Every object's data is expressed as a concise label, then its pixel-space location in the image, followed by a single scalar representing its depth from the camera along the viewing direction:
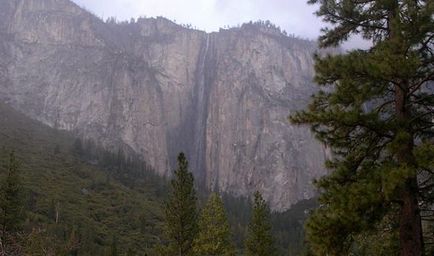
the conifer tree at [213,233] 41.34
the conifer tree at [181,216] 42.12
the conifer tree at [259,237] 47.53
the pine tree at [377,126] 13.20
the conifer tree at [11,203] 48.97
